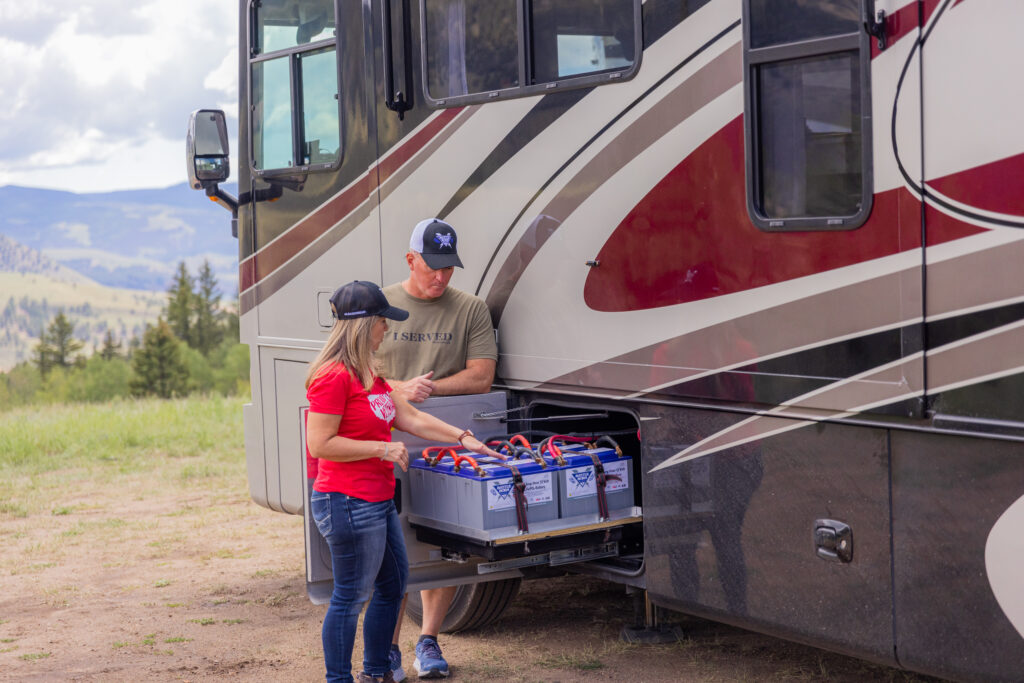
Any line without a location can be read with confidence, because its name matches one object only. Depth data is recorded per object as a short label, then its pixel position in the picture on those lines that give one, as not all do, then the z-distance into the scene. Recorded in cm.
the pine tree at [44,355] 6125
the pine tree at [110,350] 5577
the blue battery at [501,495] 426
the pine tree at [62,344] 6328
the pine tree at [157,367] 4916
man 482
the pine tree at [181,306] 6009
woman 426
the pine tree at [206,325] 6019
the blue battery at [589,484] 441
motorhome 331
